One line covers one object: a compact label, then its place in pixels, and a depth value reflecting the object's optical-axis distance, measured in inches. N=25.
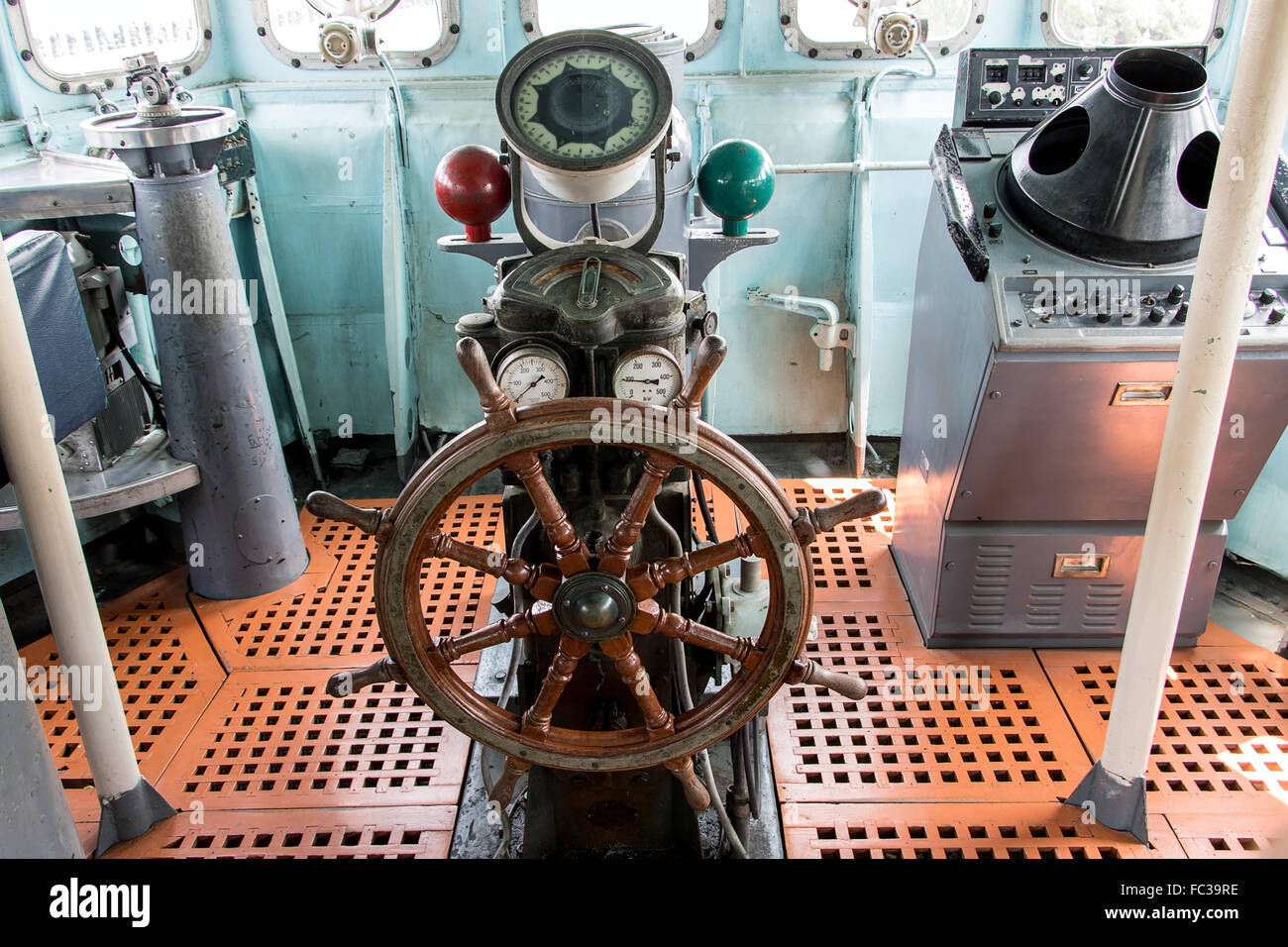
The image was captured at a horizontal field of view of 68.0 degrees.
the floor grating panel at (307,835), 72.8
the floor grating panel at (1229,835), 71.8
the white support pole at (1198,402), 52.8
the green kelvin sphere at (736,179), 75.4
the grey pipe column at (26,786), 56.1
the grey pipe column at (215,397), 93.7
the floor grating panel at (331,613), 94.8
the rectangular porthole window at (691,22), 129.0
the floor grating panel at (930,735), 78.5
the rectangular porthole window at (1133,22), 124.7
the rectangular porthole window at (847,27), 128.5
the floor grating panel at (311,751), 78.3
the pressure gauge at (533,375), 57.9
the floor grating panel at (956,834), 72.2
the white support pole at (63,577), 57.9
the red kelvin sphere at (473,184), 74.9
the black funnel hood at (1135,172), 78.3
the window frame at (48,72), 111.3
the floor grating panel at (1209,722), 77.1
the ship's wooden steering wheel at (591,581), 50.7
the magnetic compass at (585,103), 59.5
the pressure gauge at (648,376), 58.2
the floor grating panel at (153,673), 83.7
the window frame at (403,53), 130.0
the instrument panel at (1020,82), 91.2
